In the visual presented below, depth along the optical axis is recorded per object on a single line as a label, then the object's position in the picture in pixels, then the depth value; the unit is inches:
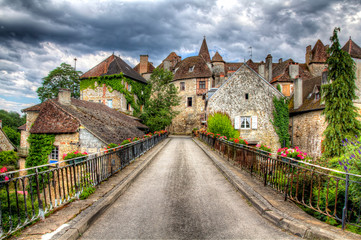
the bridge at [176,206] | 174.1
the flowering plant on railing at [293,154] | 308.5
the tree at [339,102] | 688.4
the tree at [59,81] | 1849.2
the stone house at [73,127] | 727.1
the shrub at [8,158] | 1105.0
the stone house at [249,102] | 1088.2
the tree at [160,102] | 1353.3
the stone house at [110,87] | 1541.6
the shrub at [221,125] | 1066.8
